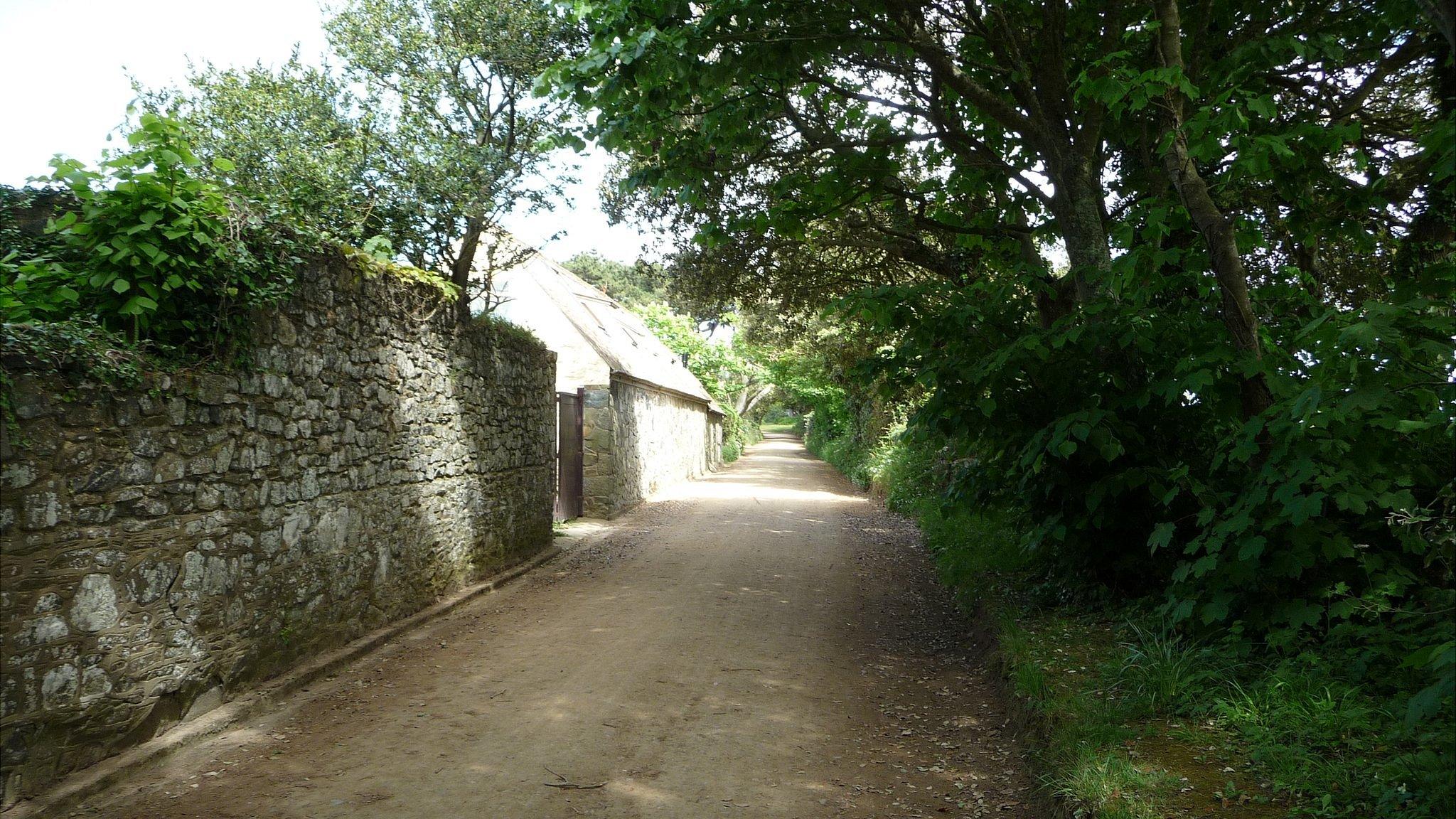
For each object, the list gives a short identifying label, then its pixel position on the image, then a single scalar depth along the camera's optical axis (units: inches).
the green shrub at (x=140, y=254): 181.5
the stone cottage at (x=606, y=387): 649.6
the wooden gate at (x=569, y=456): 609.3
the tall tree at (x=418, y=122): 384.2
